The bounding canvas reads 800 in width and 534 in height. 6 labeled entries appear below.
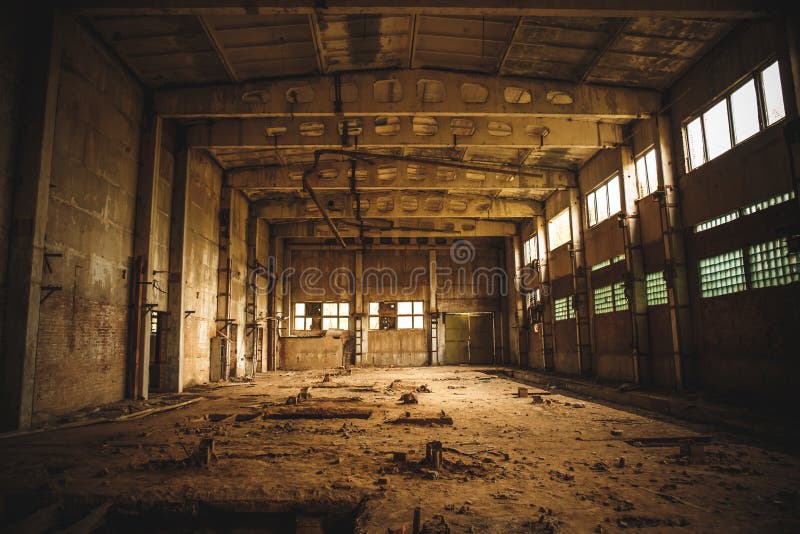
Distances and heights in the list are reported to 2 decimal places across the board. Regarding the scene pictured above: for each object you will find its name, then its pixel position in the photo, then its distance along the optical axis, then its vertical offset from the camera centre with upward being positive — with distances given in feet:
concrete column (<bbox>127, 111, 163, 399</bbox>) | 32.87 +6.31
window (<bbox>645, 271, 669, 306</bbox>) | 36.50 +2.95
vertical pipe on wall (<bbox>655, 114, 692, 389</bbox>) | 33.32 +4.19
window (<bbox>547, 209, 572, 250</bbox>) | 55.52 +11.89
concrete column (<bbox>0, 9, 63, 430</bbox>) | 22.56 +5.92
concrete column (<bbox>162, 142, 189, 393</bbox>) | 38.73 +4.77
